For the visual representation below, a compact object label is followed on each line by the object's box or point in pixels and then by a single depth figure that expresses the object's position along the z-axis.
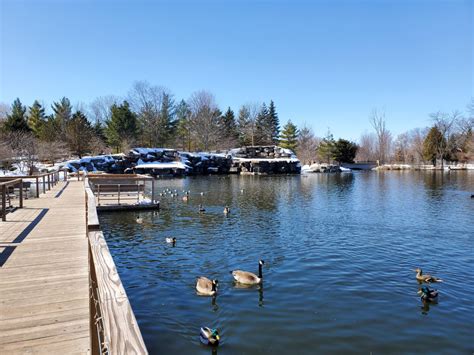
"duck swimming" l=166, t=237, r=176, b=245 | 13.67
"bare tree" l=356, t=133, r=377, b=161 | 115.31
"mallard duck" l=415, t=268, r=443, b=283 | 9.72
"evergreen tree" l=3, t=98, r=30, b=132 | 50.97
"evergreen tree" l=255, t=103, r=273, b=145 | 86.88
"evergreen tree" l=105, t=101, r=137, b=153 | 63.41
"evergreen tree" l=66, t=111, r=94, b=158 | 54.66
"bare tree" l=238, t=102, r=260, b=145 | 86.88
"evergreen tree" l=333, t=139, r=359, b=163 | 86.88
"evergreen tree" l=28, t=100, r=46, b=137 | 58.85
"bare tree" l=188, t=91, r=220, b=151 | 76.56
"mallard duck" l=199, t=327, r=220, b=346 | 6.43
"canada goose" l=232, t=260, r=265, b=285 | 9.42
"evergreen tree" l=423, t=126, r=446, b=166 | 83.62
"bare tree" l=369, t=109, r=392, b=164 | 95.25
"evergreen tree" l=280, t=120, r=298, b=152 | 85.31
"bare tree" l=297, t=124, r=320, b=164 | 88.25
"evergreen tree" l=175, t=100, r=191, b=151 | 78.50
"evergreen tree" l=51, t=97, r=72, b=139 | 58.60
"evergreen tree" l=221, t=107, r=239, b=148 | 80.57
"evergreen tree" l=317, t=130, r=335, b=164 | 86.62
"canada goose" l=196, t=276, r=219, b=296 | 8.74
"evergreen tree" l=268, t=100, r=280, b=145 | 88.25
